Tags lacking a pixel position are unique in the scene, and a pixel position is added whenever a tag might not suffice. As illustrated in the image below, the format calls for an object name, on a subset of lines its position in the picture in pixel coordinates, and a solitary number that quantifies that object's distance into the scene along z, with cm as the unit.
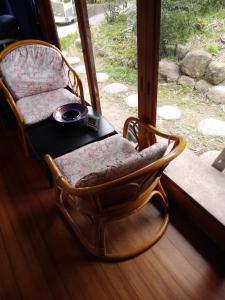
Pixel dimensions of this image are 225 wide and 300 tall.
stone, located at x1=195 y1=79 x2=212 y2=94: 122
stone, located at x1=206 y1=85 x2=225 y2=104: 118
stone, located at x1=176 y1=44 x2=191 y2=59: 121
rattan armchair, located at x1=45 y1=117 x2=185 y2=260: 92
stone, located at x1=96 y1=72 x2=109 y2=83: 194
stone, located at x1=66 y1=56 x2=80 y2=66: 221
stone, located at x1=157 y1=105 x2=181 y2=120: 149
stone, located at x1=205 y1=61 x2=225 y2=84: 113
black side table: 152
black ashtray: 167
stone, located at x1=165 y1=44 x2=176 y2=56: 124
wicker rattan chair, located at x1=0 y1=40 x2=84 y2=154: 190
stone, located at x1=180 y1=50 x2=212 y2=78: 117
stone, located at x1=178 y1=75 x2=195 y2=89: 128
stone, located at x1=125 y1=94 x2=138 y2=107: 176
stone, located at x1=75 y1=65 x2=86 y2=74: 214
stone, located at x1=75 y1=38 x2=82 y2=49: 193
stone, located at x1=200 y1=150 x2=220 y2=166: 144
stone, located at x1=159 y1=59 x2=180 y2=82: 129
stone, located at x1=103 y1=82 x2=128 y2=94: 184
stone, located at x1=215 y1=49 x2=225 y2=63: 109
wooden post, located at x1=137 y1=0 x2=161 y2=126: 110
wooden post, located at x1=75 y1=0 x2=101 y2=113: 165
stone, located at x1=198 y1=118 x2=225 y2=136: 131
